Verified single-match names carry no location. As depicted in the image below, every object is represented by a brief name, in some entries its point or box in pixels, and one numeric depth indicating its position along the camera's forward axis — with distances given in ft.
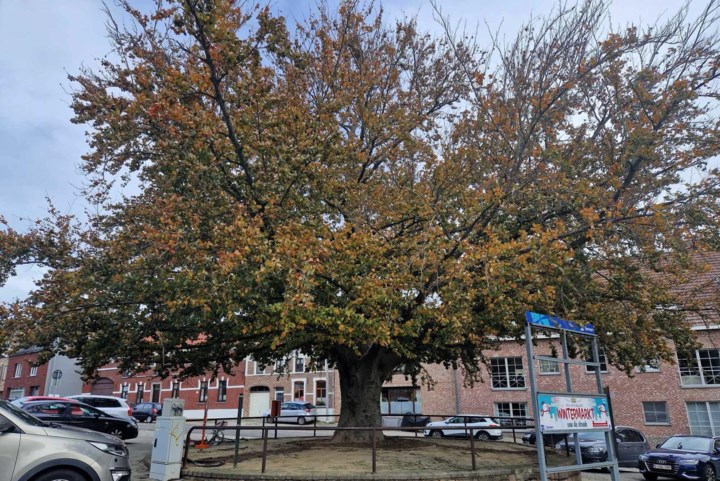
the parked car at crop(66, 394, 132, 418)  70.49
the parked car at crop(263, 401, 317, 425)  120.16
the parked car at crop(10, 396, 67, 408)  53.18
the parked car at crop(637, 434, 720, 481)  47.24
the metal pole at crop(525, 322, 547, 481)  25.94
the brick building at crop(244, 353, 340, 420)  141.51
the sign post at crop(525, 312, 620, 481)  26.68
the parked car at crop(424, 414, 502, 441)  81.31
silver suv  19.77
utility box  30.50
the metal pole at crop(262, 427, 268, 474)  29.34
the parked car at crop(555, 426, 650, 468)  54.60
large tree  32.35
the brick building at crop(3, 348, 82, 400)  160.76
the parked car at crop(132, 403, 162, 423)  113.99
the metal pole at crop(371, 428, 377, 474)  28.96
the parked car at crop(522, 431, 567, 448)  64.29
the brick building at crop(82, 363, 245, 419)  148.87
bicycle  48.19
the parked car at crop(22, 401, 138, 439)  50.78
